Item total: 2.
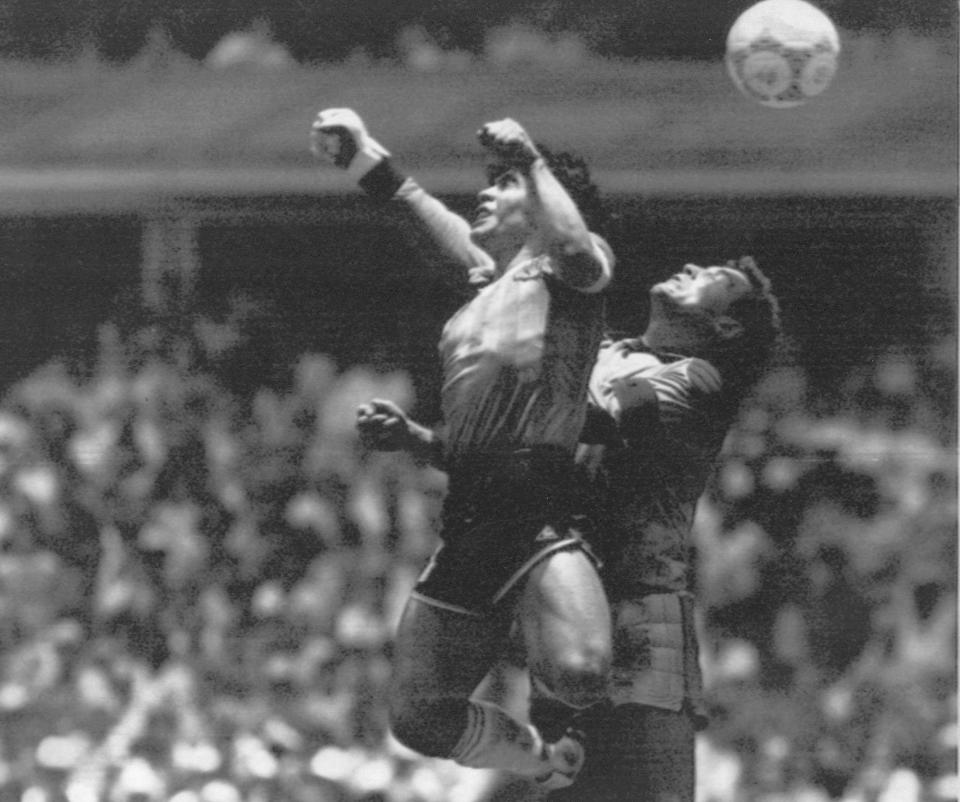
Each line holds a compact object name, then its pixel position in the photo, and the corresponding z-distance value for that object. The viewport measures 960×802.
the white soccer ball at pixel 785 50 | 9.58
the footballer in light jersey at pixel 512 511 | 8.18
